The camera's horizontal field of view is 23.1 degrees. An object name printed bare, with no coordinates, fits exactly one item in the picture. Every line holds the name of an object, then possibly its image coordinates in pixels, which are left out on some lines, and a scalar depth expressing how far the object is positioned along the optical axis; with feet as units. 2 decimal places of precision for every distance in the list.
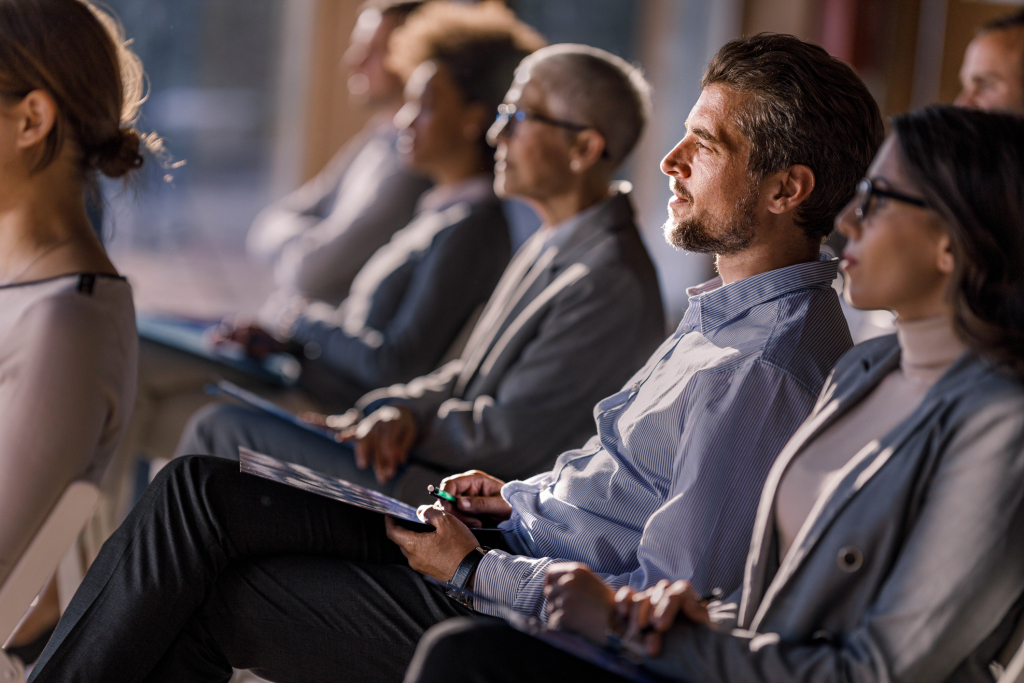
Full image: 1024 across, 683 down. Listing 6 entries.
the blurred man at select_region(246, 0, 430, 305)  13.13
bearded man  8.11
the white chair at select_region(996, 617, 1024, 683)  7.37
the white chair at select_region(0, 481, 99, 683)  8.27
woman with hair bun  8.39
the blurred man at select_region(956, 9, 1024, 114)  10.74
